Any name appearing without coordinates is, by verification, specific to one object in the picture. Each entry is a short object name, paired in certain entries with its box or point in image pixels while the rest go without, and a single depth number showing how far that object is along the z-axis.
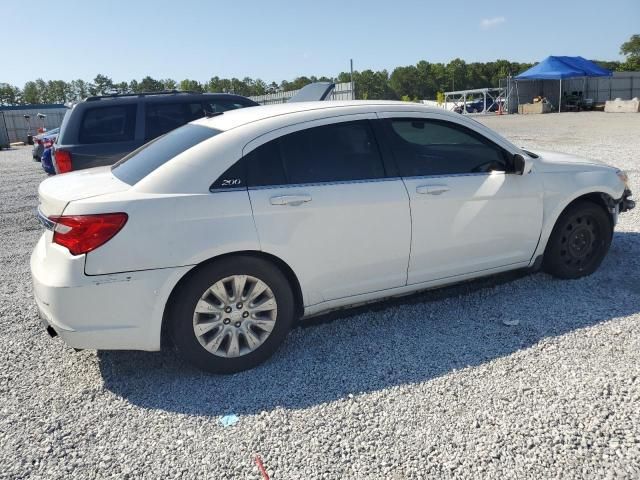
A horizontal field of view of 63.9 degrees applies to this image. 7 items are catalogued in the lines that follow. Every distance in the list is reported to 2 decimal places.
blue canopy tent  32.22
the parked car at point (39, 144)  17.27
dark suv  7.11
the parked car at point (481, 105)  41.47
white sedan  2.94
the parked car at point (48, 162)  10.52
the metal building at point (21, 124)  36.34
